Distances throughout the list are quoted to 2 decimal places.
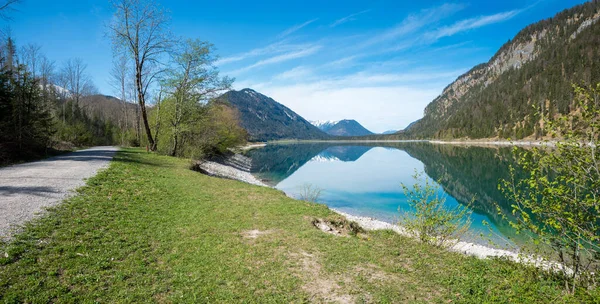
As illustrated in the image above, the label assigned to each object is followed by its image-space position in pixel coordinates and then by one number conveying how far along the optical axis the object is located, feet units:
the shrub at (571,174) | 17.42
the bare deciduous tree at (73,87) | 190.72
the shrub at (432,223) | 33.53
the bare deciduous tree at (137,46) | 86.89
